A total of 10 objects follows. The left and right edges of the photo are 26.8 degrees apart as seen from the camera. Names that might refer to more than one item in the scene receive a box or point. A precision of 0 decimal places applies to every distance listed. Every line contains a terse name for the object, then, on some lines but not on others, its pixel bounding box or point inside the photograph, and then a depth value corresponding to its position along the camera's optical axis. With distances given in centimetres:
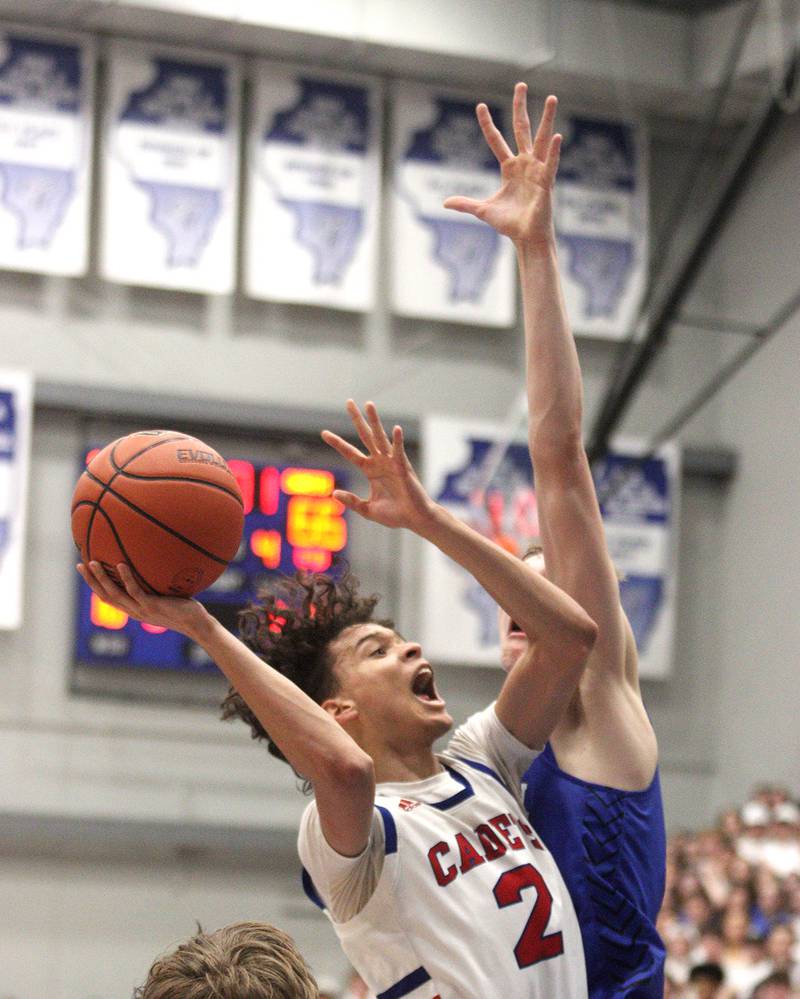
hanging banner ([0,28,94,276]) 1290
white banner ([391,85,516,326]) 1395
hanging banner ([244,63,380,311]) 1362
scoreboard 1209
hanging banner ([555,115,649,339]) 1426
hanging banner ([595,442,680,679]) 1390
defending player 337
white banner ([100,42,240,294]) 1324
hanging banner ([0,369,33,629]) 1241
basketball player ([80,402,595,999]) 296
